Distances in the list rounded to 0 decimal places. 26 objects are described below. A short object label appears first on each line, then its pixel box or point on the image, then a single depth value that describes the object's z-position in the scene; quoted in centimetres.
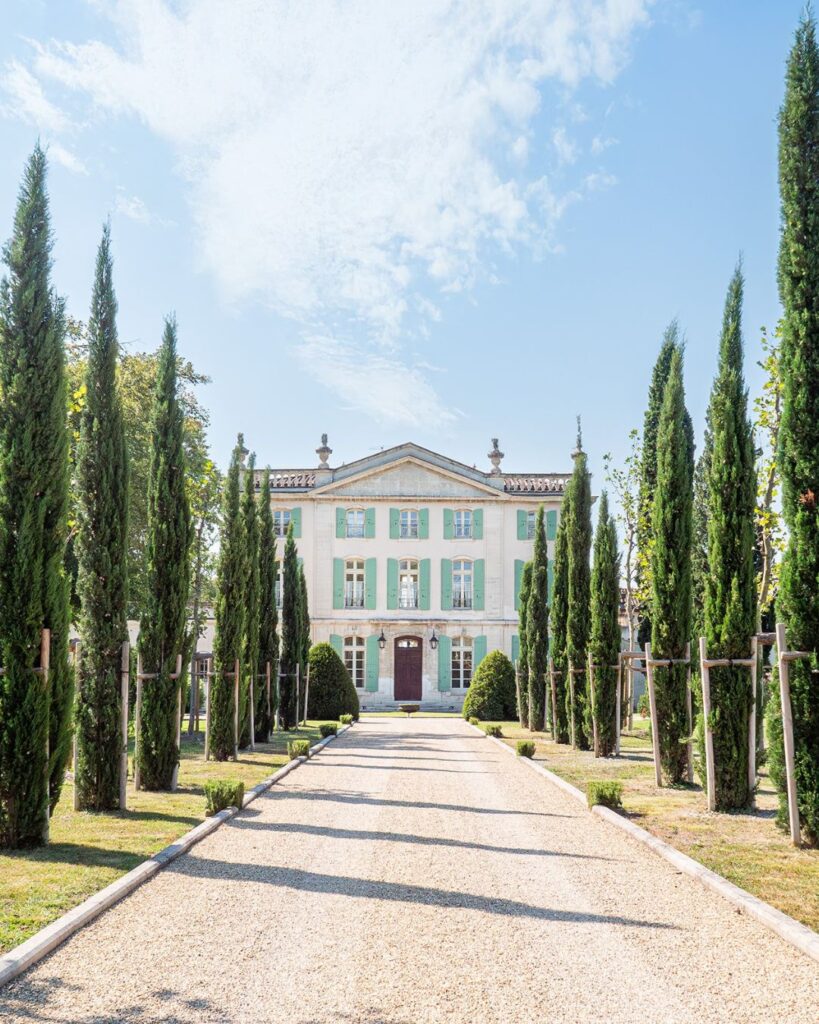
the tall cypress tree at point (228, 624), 1634
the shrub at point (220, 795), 1005
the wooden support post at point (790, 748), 838
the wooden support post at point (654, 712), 1243
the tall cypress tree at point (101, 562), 1036
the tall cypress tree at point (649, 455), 2403
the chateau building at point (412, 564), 4016
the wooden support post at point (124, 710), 1027
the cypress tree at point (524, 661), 2778
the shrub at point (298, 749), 1638
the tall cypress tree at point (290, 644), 2491
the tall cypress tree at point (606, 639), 1717
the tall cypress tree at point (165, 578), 1204
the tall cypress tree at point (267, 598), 2152
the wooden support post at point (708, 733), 1045
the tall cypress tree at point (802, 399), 841
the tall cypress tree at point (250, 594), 1805
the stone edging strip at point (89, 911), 499
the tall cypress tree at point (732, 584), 1045
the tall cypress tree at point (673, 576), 1259
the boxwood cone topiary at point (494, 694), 3052
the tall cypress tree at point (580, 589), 1908
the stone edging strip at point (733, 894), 549
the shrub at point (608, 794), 1059
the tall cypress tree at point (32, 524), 822
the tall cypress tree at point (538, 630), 2570
